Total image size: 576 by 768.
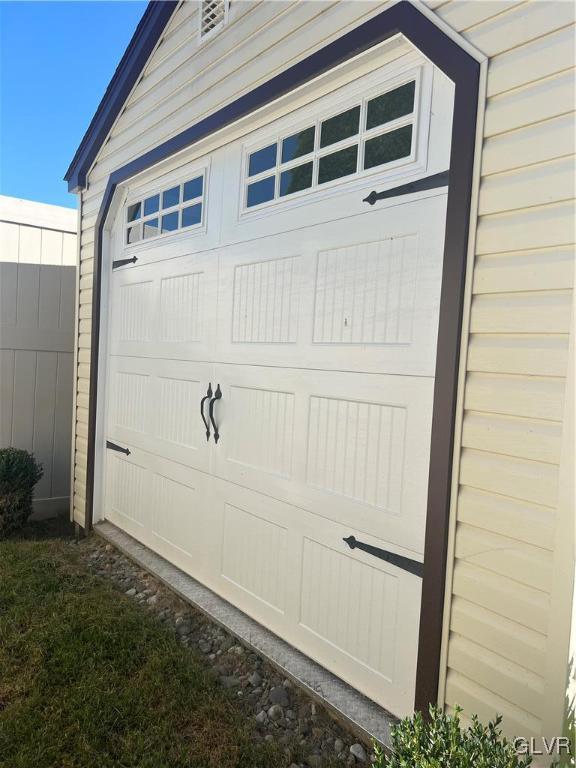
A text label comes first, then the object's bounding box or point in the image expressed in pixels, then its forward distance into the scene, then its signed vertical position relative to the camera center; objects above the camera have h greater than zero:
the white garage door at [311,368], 1.94 -0.04
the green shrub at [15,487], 4.07 -1.14
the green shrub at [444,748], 1.17 -0.90
